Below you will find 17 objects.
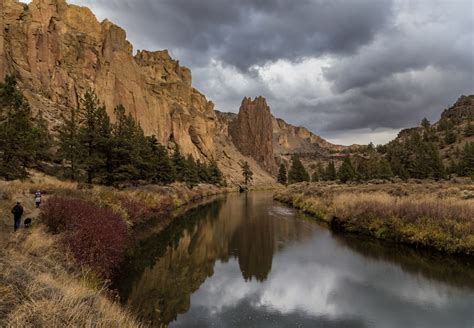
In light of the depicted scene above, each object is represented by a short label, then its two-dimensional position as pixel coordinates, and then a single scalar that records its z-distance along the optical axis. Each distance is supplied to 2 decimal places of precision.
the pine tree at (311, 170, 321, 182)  116.33
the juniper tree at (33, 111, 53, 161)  33.87
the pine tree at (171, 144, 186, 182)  67.65
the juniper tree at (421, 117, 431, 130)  143.05
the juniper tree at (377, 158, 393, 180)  72.94
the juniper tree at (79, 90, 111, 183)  31.48
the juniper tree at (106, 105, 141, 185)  32.78
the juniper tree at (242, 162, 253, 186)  132.23
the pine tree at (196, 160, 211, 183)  89.19
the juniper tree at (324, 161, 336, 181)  105.50
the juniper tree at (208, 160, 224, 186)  97.56
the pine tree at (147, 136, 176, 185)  51.41
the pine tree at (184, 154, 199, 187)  70.28
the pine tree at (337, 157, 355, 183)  83.00
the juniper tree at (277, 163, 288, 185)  137.75
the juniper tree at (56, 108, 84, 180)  32.44
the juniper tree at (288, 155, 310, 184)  116.12
